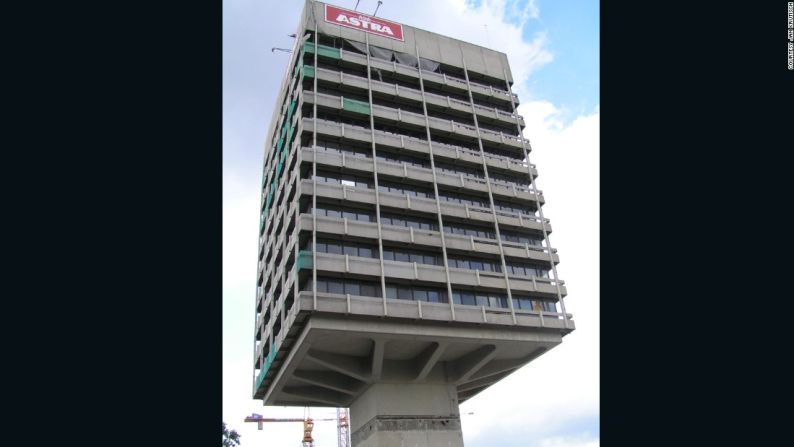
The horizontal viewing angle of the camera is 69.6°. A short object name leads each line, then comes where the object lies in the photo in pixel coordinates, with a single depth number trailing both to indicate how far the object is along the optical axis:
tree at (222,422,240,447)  37.53
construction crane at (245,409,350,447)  115.31
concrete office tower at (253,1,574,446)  34.00
